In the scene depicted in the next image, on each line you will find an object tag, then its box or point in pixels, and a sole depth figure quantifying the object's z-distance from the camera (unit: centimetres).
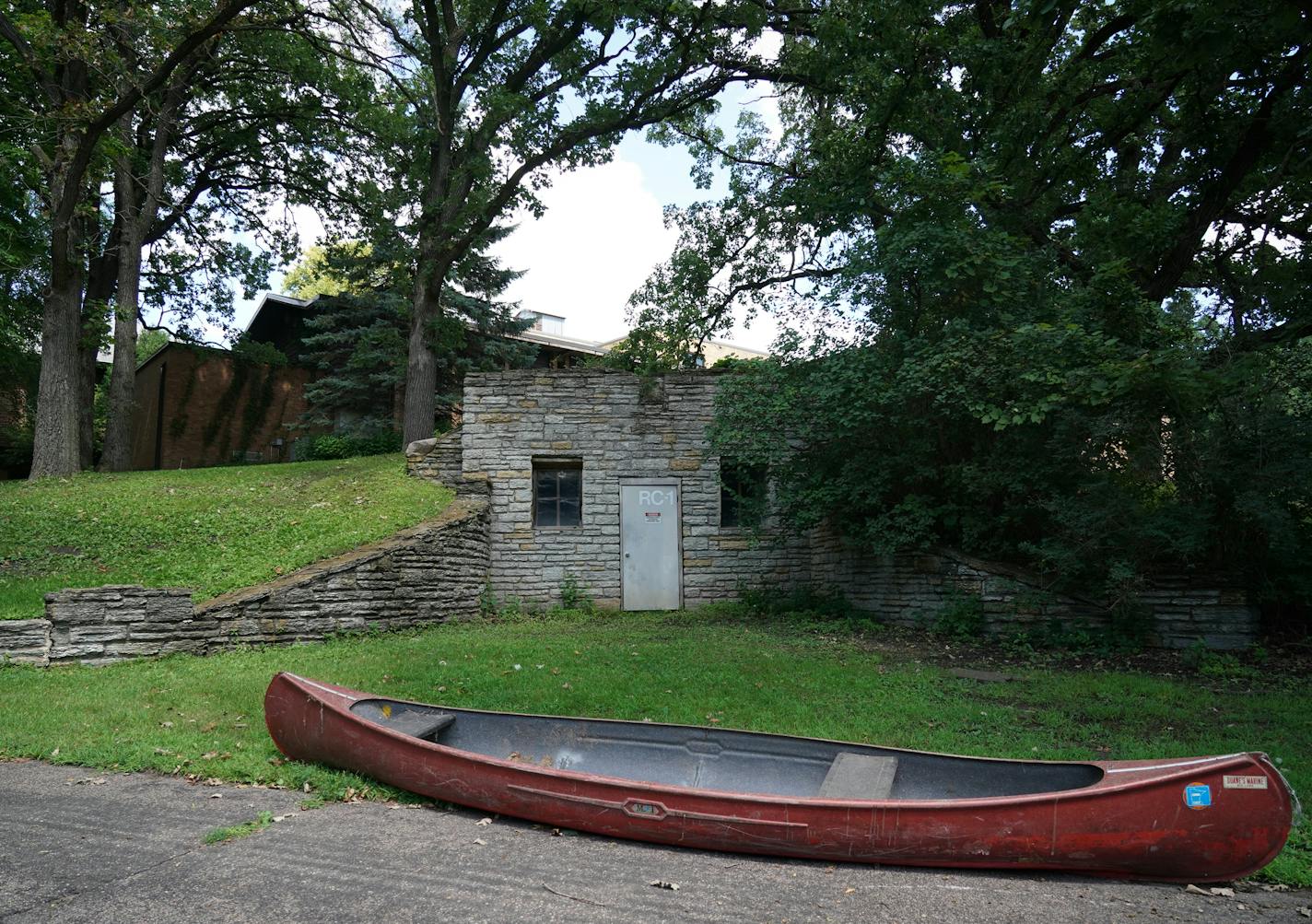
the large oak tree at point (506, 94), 1762
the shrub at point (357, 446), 2175
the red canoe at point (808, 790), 374
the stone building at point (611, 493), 1351
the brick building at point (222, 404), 2541
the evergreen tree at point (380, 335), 2197
